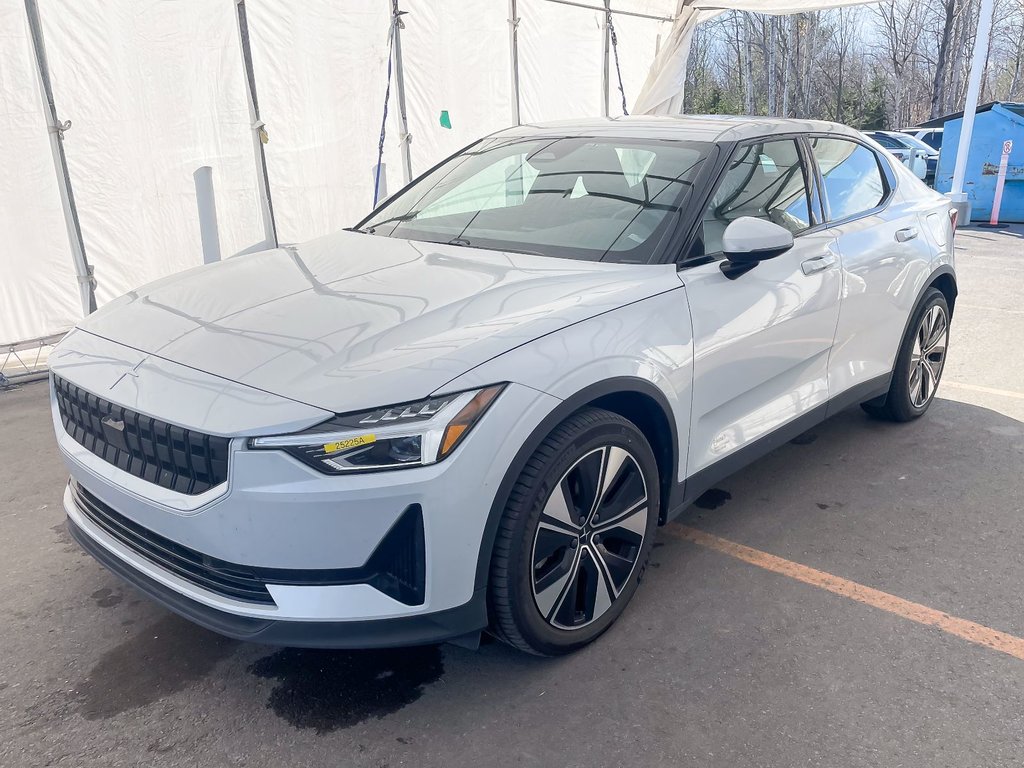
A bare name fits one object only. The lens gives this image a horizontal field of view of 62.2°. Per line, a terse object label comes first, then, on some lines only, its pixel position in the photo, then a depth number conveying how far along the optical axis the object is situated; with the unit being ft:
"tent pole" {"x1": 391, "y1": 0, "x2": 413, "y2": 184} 27.43
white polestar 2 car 7.06
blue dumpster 44.11
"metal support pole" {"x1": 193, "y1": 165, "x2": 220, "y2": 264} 23.68
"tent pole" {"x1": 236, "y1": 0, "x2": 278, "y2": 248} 24.00
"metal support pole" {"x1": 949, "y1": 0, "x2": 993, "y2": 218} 38.01
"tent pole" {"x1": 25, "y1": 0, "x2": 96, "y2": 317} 20.10
